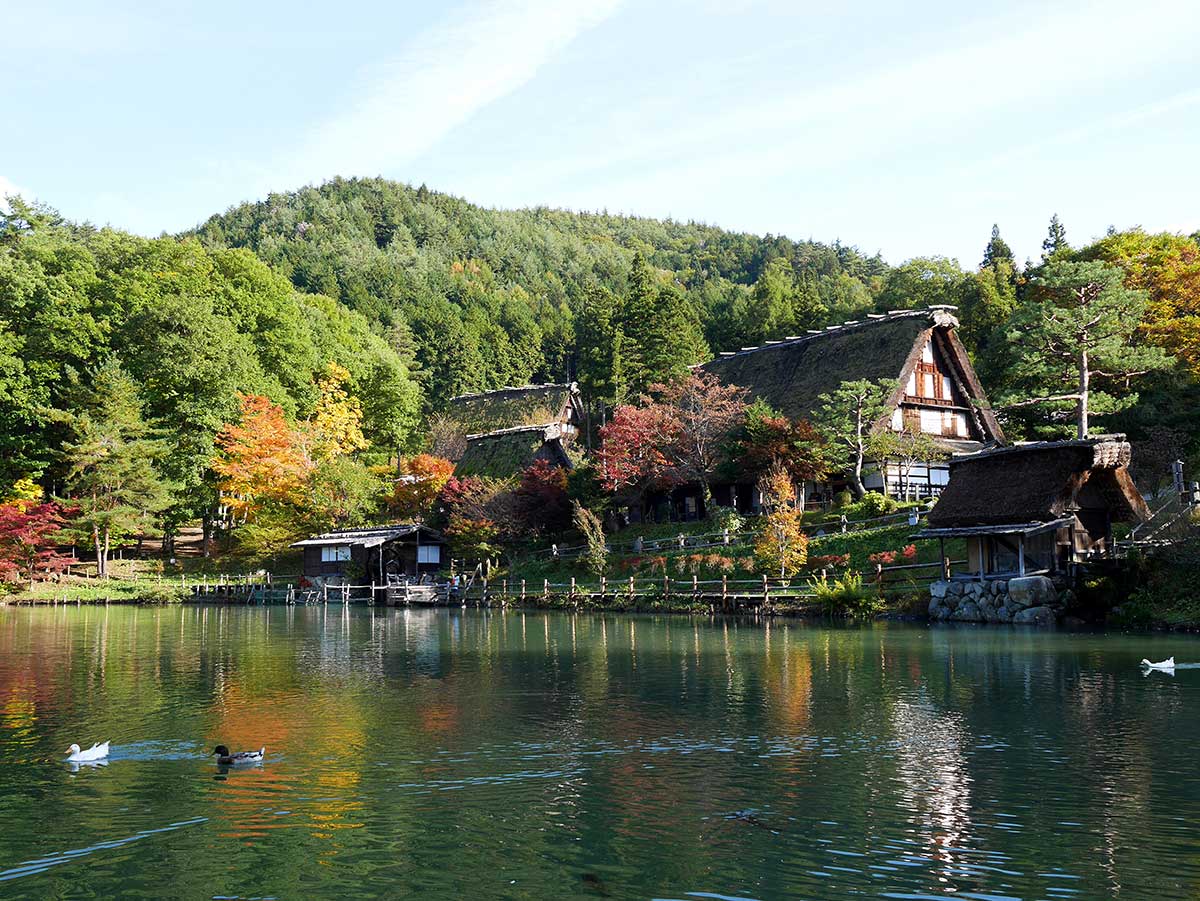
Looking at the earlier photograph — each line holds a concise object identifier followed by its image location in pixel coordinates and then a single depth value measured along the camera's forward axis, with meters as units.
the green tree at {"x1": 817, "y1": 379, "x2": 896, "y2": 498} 41.47
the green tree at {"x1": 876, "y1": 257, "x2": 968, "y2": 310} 66.12
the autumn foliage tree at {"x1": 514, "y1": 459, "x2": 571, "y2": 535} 48.91
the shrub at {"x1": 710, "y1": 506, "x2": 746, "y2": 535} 42.47
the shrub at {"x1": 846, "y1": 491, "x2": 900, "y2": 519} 39.78
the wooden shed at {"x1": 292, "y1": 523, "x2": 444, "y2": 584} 51.72
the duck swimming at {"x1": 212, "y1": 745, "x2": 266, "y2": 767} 12.87
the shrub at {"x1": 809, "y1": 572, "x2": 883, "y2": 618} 32.25
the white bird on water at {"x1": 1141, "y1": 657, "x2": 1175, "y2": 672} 19.27
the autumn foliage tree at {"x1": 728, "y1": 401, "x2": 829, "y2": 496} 42.56
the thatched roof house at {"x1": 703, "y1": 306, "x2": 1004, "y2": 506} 44.94
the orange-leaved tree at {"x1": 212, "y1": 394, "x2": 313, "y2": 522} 56.50
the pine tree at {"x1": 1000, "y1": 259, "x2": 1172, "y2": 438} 39.66
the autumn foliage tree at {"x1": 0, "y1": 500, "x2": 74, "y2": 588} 47.62
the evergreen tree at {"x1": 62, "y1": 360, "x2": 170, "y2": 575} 50.88
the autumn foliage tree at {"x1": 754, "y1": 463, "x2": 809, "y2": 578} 36.09
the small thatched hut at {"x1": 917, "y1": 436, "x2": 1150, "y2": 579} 29.55
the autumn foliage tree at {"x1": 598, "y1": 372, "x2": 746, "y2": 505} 45.94
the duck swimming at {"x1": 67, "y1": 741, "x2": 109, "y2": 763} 13.05
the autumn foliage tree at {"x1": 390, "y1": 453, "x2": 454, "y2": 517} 56.62
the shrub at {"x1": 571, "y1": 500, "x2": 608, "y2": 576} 43.69
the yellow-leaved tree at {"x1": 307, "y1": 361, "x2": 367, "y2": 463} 60.73
